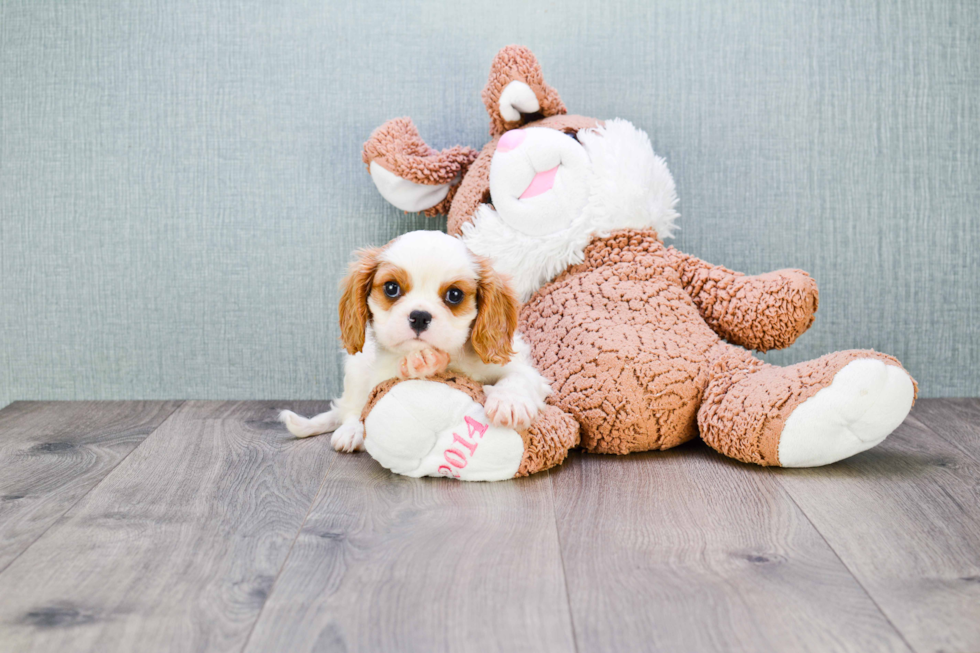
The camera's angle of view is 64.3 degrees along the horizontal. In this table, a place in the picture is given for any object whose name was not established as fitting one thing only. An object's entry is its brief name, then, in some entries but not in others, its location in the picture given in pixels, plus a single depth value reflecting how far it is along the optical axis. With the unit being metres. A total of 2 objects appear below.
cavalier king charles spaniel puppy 1.25
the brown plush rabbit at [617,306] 1.27
